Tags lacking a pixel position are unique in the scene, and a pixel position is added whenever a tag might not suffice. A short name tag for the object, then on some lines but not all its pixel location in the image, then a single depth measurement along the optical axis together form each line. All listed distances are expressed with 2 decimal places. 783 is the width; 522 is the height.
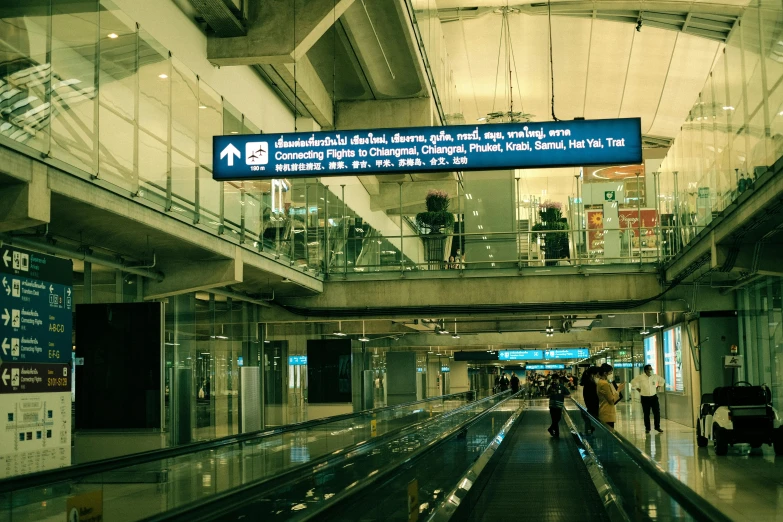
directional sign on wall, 9.30
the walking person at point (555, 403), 23.05
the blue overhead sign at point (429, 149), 11.97
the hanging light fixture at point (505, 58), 37.56
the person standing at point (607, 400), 19.14
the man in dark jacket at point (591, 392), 22.14
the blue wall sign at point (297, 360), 30.65
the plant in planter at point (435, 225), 25.17
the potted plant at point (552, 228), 24.64
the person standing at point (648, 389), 22.72
